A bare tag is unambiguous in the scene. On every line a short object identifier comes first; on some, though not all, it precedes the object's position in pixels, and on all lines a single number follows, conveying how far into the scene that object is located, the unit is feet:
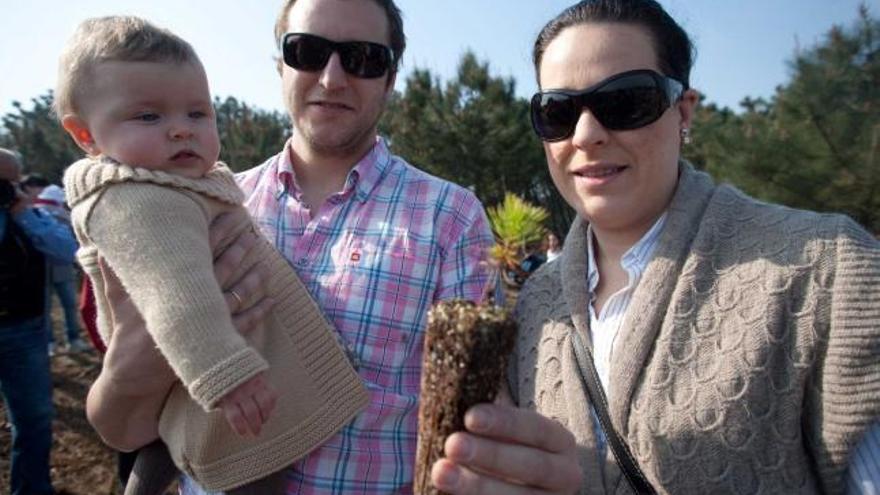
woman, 1.85
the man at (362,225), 2.38
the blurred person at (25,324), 4.71
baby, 2.08
